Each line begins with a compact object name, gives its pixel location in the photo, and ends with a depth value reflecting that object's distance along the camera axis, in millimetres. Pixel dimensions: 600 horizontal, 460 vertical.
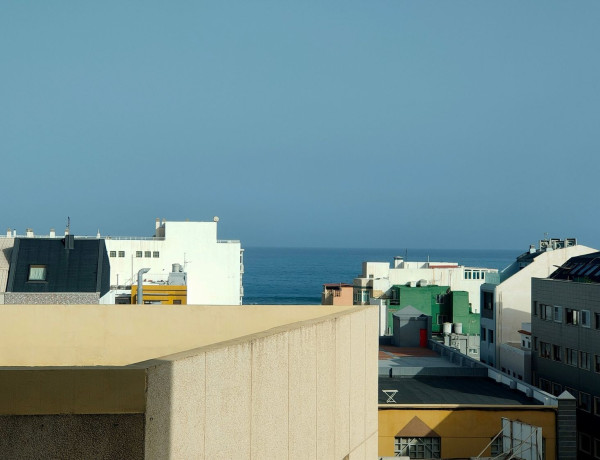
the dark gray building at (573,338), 43125
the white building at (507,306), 61844
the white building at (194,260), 88625
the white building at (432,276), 113438
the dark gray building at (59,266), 52406
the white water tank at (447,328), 69531
